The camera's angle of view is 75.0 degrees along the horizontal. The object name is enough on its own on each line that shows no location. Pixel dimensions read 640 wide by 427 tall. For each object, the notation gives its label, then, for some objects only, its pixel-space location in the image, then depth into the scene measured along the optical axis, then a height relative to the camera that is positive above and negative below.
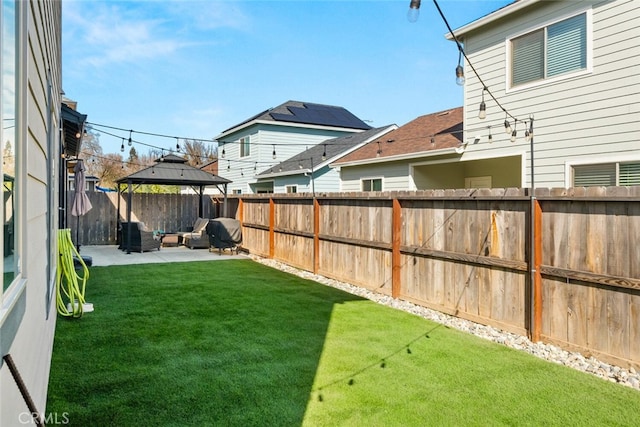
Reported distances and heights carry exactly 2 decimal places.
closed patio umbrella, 8.69 +0.32
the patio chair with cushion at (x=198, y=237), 13.07 -0.80
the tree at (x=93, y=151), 30.30 +4.54
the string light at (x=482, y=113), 6.97 +1.66
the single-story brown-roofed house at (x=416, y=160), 10.19 +1.37
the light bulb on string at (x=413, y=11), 3.27 +1.60
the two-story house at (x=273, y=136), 18.50 +3.51
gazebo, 12.79 +1.14
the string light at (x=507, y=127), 8.02 +1.65
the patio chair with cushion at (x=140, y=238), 11.81 -0.77
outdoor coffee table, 13.66 -0.93
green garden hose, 4.99 -0.77
